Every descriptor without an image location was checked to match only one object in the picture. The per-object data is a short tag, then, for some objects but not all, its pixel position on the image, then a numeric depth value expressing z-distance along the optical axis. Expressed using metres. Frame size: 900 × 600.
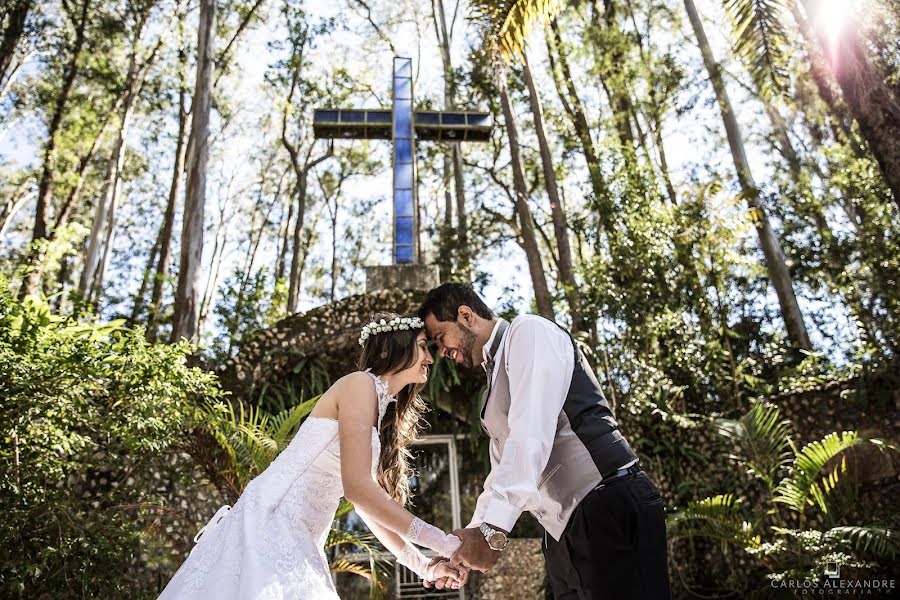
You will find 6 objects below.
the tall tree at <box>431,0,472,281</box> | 15.99
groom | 2.58
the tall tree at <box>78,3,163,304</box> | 16.97
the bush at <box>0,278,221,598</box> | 4.90
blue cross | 10.38
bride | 2.47
